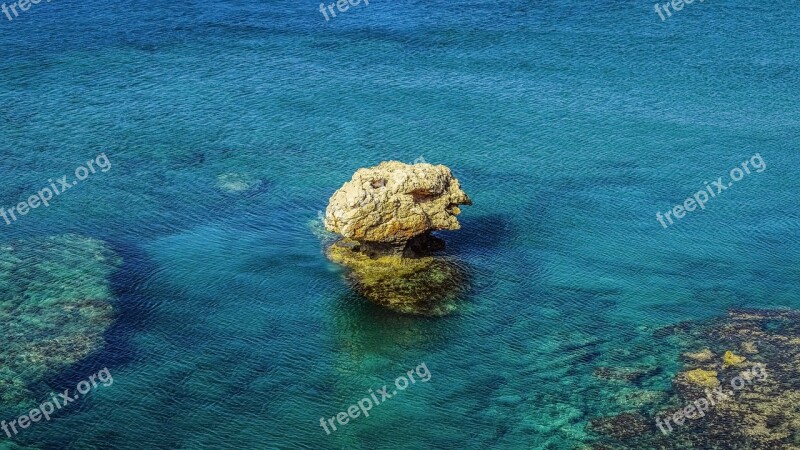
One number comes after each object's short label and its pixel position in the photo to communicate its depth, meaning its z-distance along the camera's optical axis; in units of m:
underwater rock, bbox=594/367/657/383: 46.34
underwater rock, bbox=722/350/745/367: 46.56
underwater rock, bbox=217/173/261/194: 64.19
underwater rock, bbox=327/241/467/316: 51.75
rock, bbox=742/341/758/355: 47.50
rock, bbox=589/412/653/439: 42.32
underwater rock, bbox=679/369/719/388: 45.28
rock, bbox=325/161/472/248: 51.28
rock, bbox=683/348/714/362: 47.34
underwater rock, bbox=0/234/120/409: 45.94
